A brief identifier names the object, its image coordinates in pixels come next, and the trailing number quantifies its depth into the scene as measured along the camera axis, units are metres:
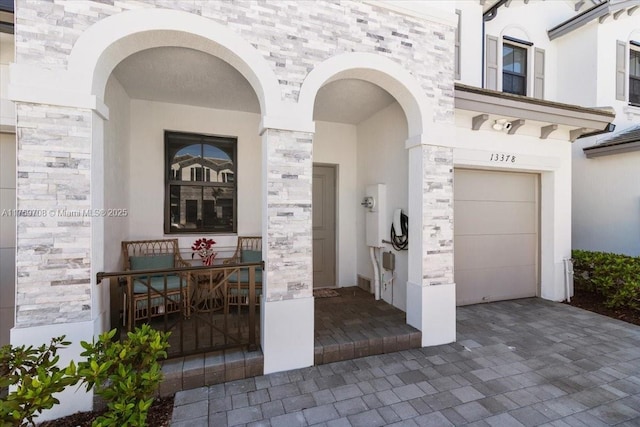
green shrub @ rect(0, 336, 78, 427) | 1.46
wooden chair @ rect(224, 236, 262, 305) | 3.92
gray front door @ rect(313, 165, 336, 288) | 5.18
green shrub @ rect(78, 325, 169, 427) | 1.74
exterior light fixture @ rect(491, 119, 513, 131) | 4.39
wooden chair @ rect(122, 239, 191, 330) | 3.51
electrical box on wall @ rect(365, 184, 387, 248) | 4.49
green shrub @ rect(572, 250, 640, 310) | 4.44
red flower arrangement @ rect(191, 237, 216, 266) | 3.96
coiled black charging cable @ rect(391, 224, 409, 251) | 4.04
